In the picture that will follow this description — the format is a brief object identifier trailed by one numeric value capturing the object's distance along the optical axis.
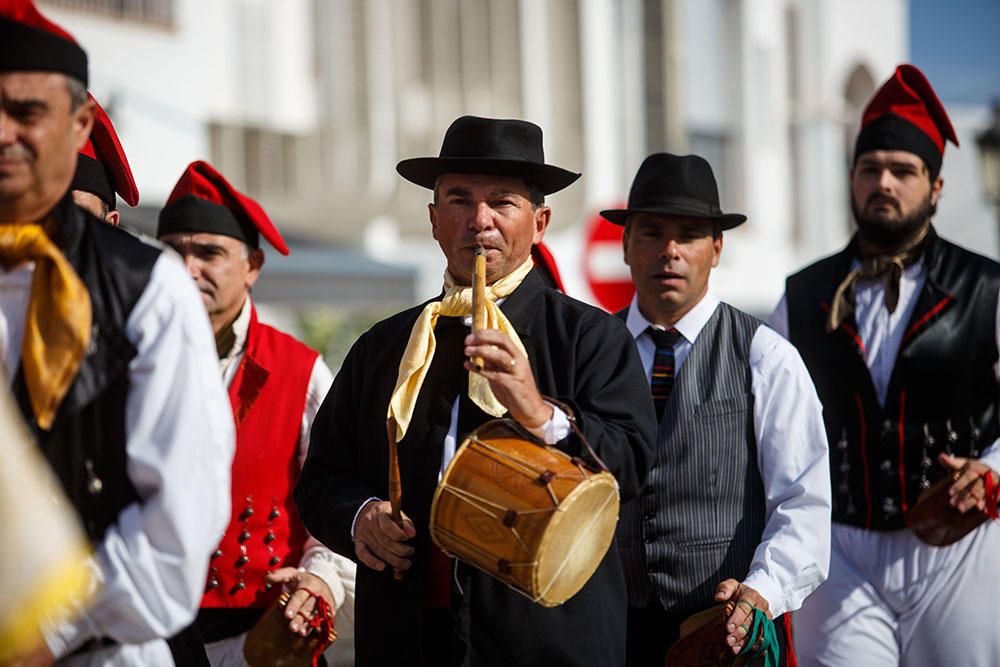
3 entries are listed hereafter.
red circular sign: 21.22
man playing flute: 7.27
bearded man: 10.44
